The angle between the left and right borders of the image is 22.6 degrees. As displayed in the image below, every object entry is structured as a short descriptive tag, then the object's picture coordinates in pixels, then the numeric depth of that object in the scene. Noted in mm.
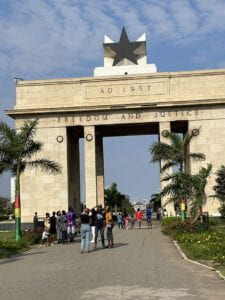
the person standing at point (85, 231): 20812
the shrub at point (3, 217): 71331
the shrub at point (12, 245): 21359
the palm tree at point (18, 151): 27031
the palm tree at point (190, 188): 29953
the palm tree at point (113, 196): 100444
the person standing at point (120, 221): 44628
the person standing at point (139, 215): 45134
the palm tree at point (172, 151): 35500
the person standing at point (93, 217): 25516
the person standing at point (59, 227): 26572
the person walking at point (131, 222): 45672
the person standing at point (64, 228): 26397
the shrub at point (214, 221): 38756
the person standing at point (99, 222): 23609
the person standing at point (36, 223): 30703
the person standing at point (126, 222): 44706
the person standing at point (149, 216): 45438
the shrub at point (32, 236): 26388
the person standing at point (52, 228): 26833
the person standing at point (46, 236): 26106
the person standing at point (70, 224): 26609
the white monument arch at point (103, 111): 52281
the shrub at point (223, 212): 39100
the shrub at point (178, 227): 27734
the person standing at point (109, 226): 22408
